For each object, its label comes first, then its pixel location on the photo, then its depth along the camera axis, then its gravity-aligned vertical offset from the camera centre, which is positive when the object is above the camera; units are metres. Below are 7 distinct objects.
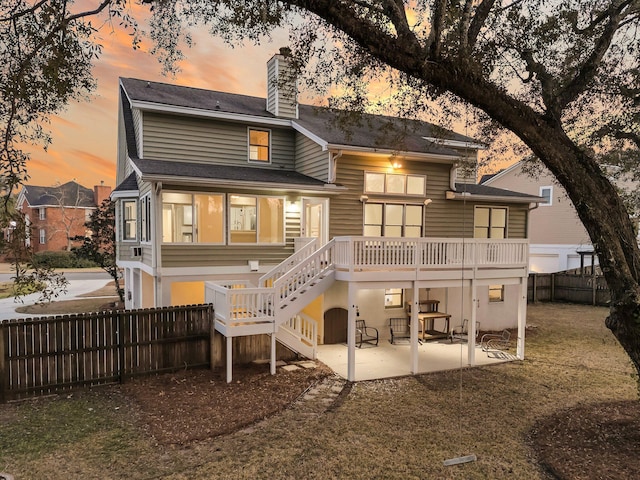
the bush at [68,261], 35.88 -3.85
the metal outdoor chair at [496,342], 12.47 -3.78
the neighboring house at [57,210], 43.75 +1.03
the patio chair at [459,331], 13.71 -3.74
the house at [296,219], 10.09 +0.14
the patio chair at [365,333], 12.88 -3.57
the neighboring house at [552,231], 25.00 -0.23
